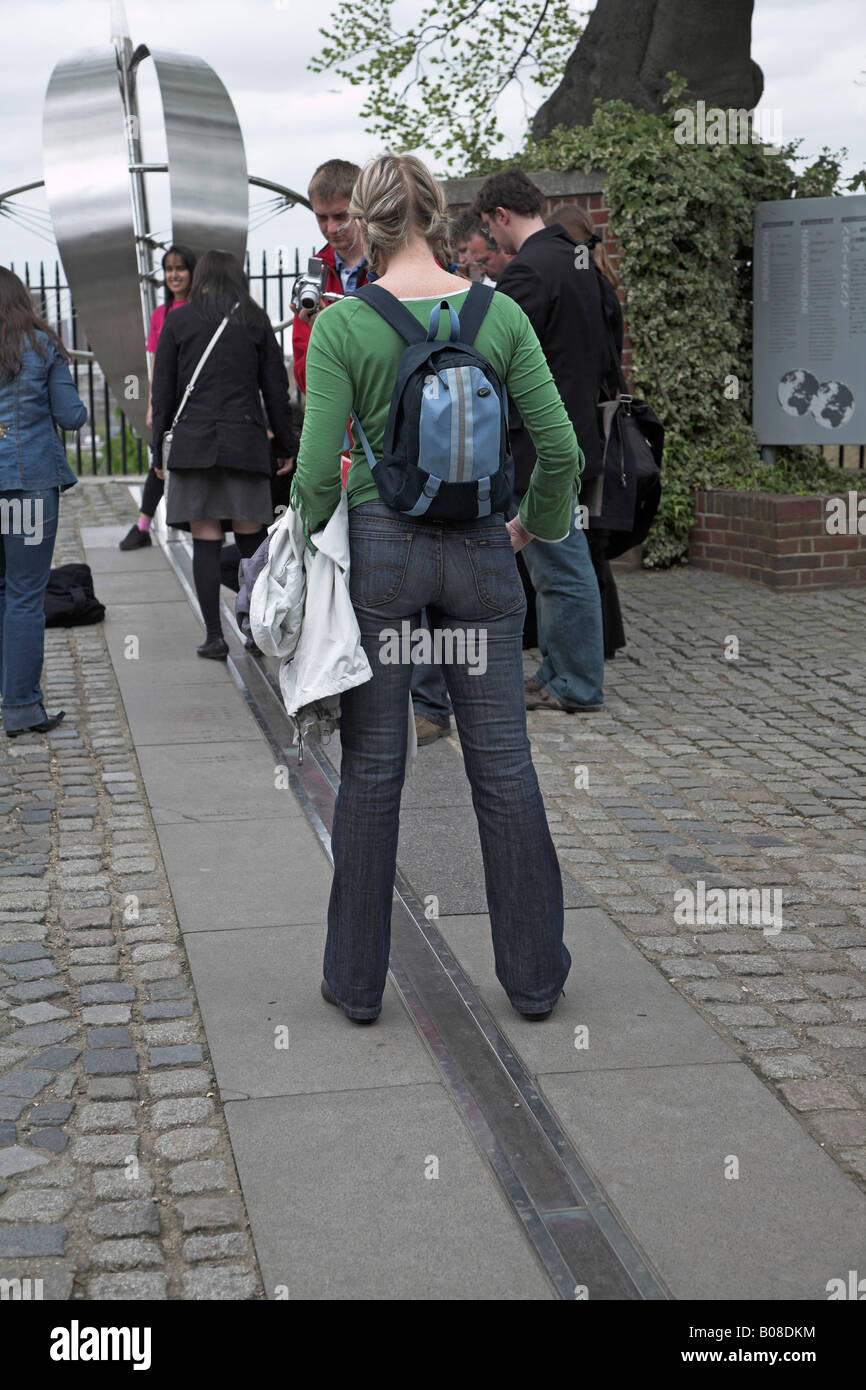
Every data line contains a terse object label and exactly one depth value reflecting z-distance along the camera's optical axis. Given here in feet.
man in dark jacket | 21.95
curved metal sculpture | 38.24
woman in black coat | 25.03
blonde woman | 11.62
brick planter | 33.50
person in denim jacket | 21.17
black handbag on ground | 29.94
